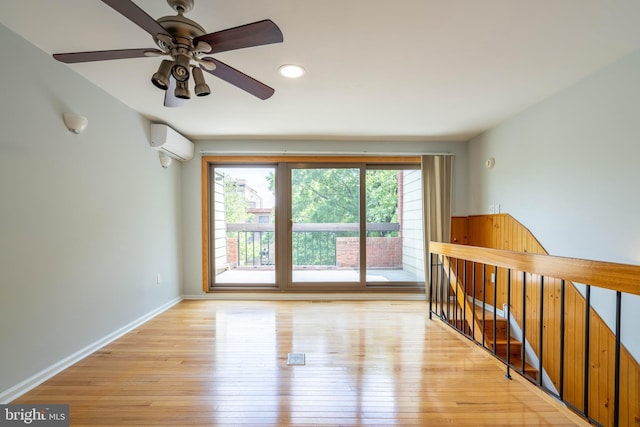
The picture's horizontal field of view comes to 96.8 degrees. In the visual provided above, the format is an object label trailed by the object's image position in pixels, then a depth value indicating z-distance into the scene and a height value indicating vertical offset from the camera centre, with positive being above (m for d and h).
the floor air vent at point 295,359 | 2.22 -1.20
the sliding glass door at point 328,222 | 4.03 -0.19
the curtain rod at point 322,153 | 3.90 +0.78
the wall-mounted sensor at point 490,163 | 3.44 +0.55
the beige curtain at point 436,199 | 3.89 +0.13
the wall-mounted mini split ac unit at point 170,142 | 3.17 +0.80
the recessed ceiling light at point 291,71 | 2.06 +1.03
